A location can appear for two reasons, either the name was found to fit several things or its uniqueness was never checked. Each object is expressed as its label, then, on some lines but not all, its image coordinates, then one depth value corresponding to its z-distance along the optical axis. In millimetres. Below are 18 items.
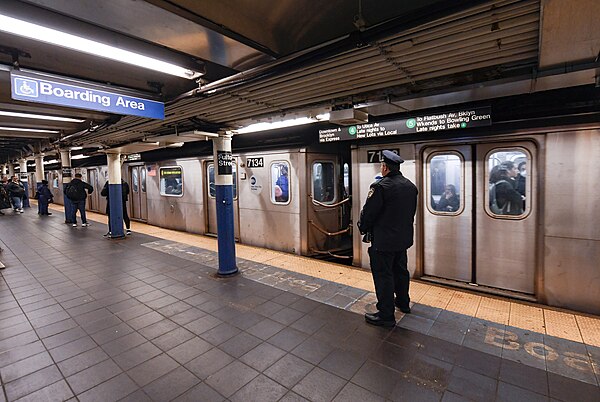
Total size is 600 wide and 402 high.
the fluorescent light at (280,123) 4405
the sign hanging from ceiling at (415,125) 3666
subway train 3461
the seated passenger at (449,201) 4352
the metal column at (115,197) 8109
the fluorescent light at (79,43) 2139
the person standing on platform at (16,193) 13062
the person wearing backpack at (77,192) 9227
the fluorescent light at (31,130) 6489
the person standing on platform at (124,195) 8744
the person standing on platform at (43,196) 12203
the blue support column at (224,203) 5020
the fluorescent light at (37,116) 4838
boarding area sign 2781
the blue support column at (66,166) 9906
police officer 3201
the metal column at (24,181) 15045
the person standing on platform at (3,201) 9239
